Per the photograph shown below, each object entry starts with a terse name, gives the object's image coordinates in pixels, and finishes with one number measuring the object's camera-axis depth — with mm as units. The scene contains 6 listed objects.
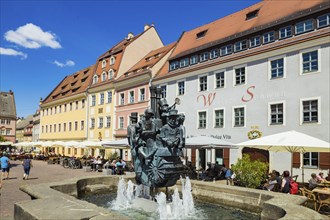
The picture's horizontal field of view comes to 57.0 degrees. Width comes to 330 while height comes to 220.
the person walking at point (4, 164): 16625
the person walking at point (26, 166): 17180
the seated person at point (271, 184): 10656
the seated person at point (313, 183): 10469
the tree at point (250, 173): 11250
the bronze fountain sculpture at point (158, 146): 7594
